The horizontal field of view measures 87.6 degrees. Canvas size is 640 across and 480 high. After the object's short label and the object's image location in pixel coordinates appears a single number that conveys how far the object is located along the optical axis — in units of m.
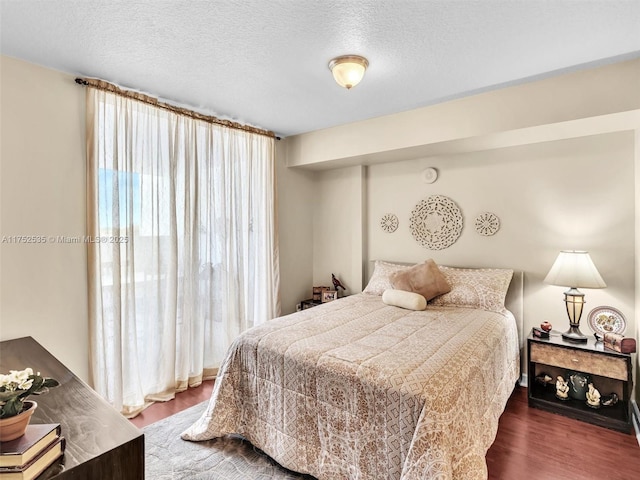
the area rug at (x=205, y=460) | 1.95
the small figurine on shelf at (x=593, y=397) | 2.55
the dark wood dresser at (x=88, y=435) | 1.02
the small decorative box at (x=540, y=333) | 2.78
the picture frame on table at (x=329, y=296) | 4.13
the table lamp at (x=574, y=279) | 2.54
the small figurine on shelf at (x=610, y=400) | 2.57
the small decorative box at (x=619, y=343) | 2.38
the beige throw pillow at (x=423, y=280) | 3.12
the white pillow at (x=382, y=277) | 3.54
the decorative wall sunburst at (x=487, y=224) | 3.31
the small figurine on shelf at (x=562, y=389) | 2.70
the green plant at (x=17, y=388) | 0.97
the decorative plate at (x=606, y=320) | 2.72
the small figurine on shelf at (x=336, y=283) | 4.21
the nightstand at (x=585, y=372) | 2.40
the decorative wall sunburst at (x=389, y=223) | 3.95
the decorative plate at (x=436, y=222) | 3.54
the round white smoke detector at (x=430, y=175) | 3.64
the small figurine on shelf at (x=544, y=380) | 2.89
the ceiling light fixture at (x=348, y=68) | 2.15
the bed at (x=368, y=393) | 1.55
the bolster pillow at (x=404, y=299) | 2.93
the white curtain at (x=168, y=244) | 2.55
